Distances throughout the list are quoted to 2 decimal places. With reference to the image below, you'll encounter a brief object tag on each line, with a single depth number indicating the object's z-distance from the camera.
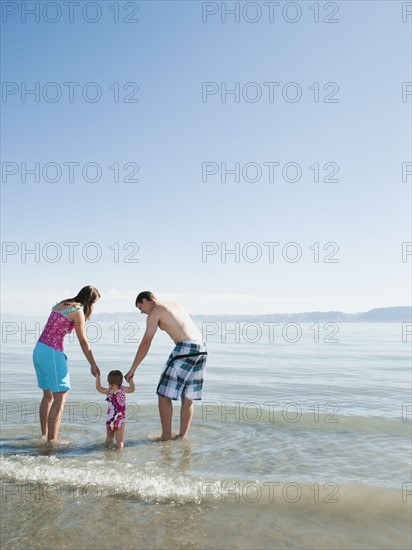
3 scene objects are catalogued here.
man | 6.20
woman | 5.82
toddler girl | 5.93
